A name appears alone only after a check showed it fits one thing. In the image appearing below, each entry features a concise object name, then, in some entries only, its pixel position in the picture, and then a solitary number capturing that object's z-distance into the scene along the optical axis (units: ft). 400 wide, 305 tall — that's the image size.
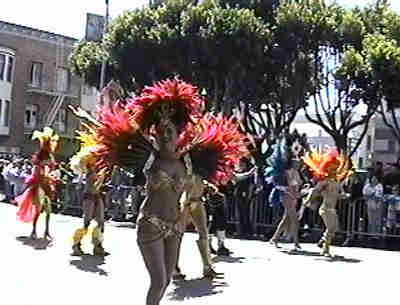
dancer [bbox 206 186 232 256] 42.12
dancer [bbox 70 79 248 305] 22.50
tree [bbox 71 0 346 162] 80.07
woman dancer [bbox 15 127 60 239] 46.65
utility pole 94.35
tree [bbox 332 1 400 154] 74.20
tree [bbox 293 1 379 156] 80.64
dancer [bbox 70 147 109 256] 40.86
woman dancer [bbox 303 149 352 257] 45.52
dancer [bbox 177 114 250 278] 24.08
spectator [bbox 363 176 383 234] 55.77
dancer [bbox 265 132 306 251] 48.96
